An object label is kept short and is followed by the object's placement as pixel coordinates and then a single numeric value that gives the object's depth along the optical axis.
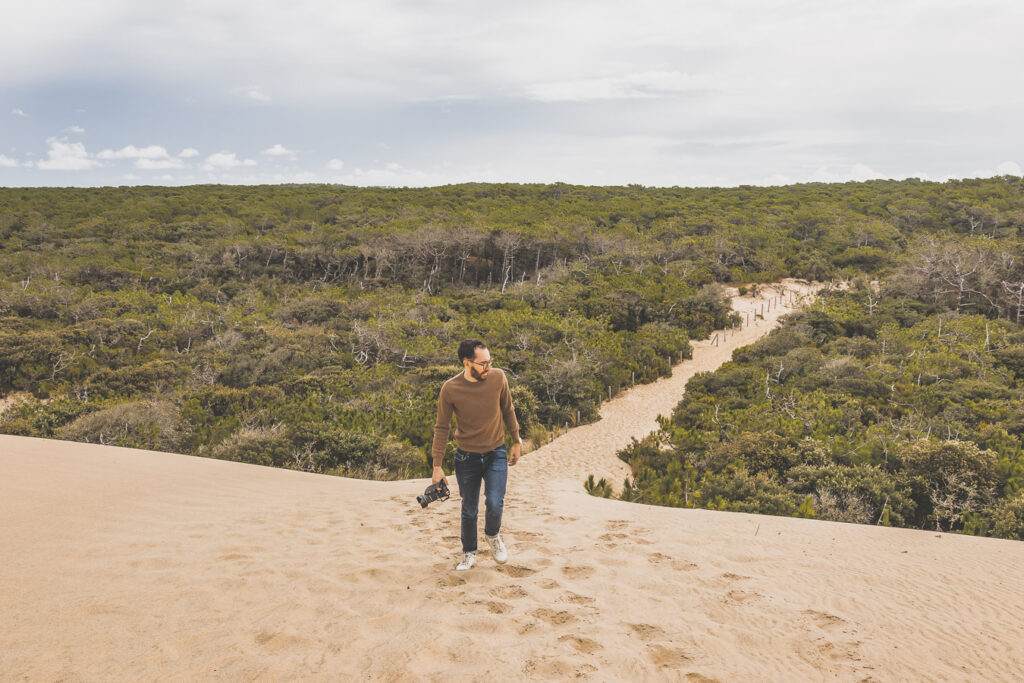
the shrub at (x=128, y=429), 10.32
